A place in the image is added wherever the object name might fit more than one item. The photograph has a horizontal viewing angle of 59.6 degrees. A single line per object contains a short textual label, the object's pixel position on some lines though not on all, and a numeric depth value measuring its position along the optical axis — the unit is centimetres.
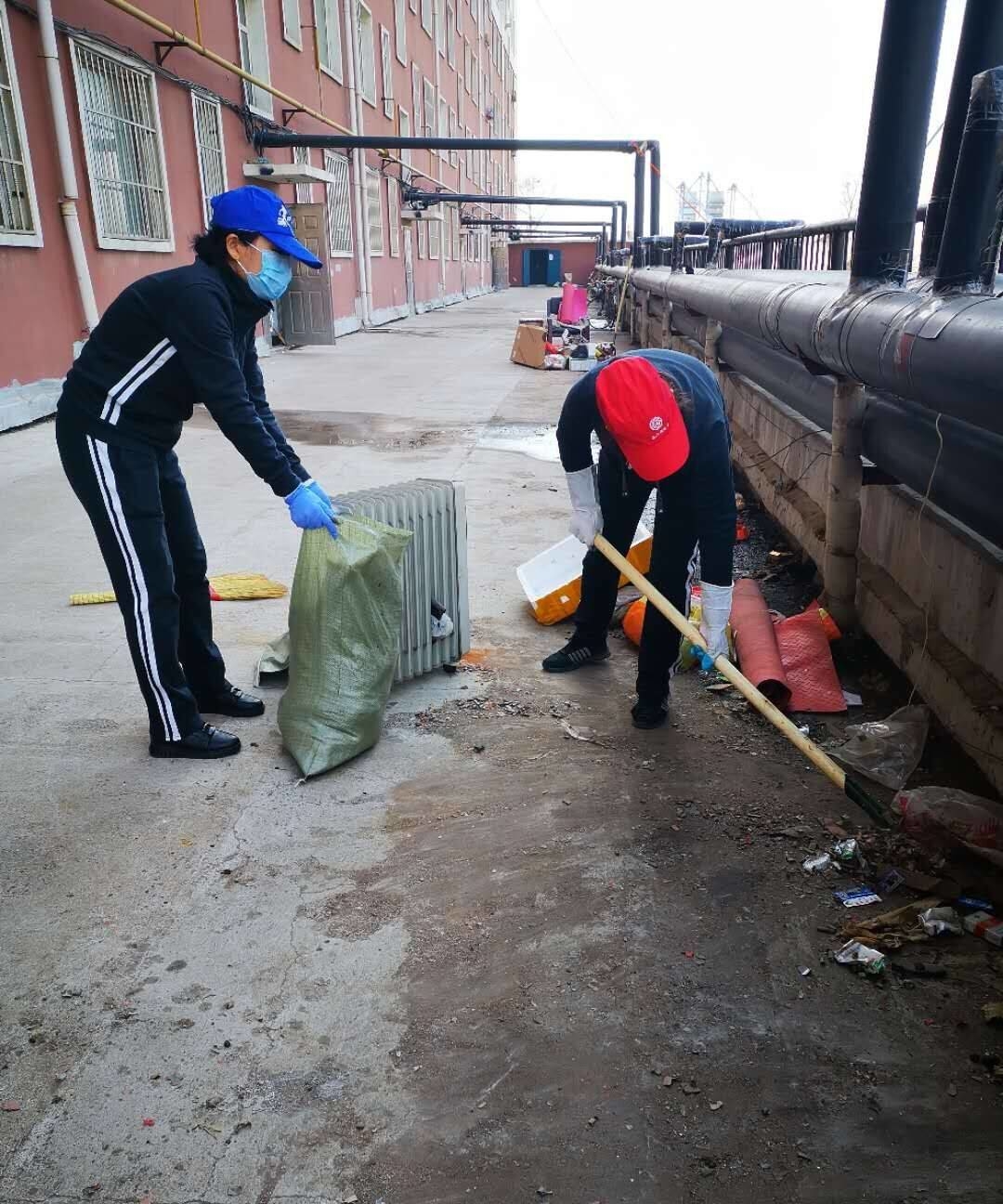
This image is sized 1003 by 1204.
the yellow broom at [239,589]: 420
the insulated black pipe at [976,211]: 238
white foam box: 414
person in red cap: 264
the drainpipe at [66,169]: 802
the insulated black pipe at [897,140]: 285
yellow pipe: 918
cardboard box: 1354
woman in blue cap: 255
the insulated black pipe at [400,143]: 1381
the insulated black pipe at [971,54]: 276
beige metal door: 1541
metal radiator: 329
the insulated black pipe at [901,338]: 200
